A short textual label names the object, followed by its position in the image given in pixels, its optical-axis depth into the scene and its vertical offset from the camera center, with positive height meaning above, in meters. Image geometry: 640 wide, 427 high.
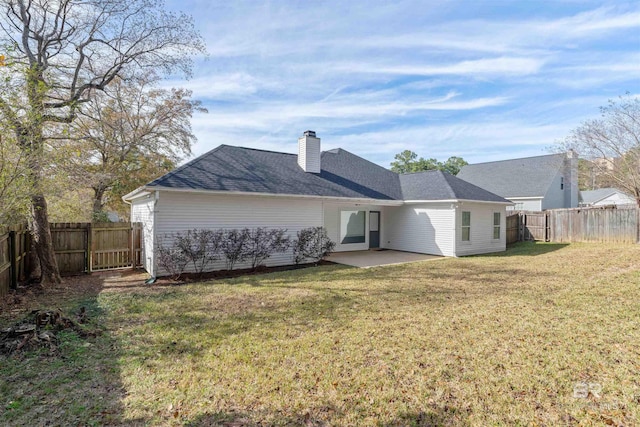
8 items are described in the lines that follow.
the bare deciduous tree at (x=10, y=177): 5.34 +0.70
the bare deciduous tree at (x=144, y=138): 18.56 +5.41
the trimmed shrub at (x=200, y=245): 9.39 -0.77
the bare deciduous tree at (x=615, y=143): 16.66 +4.27
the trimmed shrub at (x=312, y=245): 11.95 -0.95
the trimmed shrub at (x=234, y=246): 10.23 -0.86
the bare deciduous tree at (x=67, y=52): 6.50 +5.29
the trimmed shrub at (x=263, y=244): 10.81 -0.82
